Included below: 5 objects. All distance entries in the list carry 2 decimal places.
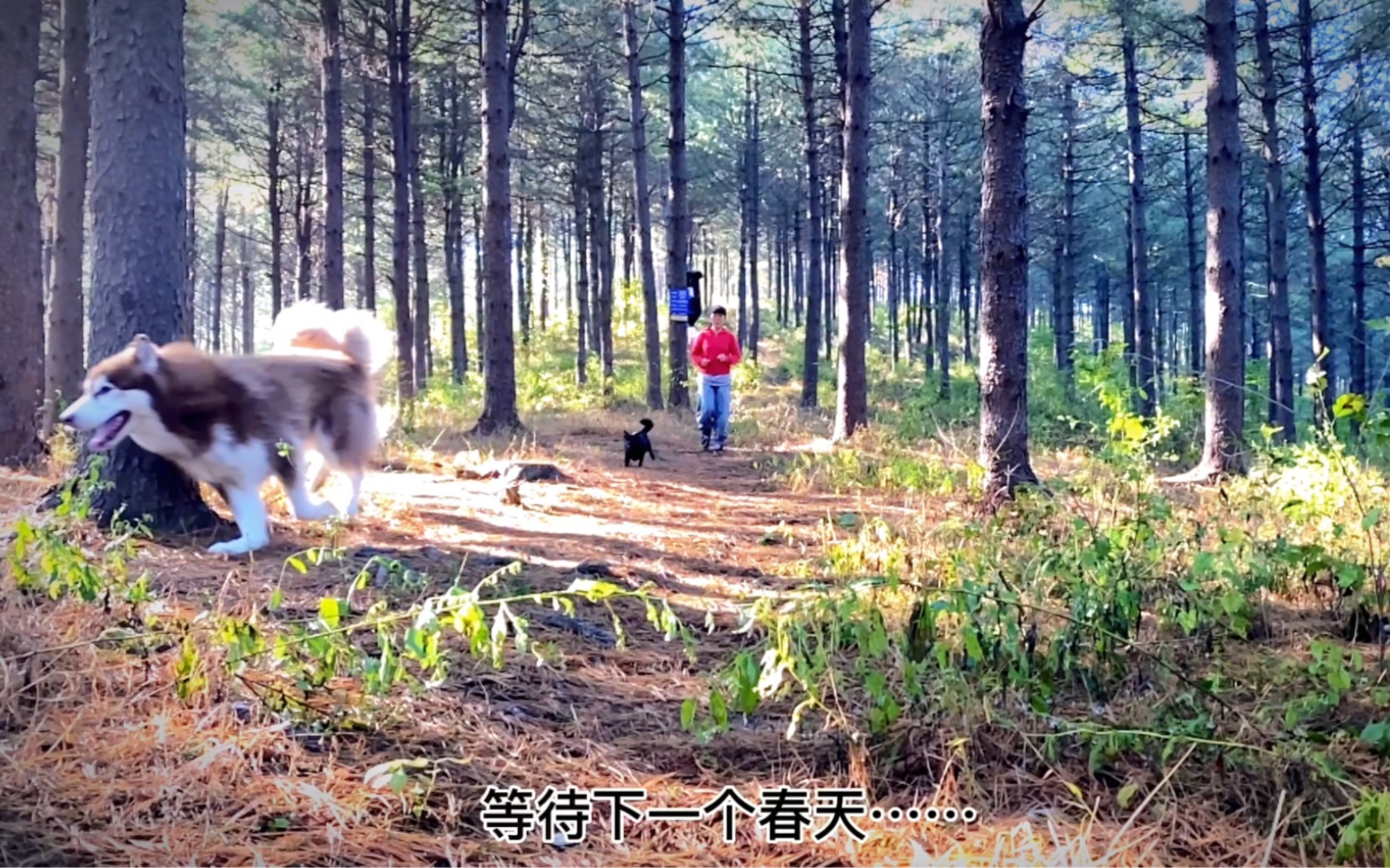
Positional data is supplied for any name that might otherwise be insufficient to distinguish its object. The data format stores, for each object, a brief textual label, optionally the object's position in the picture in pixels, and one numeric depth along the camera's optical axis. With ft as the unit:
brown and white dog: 15.05
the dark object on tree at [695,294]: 49.32
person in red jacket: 39.09
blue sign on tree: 48.29
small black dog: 34.04
